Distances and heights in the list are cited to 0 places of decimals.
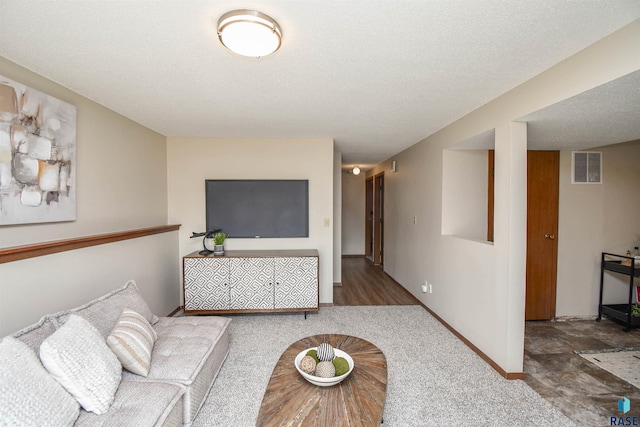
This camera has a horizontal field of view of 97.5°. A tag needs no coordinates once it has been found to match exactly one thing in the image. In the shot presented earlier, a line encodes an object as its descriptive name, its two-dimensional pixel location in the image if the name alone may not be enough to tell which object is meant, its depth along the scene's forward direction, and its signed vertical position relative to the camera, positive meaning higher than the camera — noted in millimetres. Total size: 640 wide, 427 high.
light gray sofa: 1366 -974
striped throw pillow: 1620 -818
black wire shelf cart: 3029 -893
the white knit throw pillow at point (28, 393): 1070 -754
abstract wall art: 1661 +339
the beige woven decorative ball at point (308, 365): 1501 -851
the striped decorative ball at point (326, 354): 1603 -841
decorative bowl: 1437 -887
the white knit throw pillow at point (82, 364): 1301 -766
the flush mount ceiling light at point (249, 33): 1297 +853
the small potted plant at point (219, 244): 3441 -447
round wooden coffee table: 1239 -936
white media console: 3268 -887
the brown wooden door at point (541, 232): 3324 -293
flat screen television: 3664 +9
